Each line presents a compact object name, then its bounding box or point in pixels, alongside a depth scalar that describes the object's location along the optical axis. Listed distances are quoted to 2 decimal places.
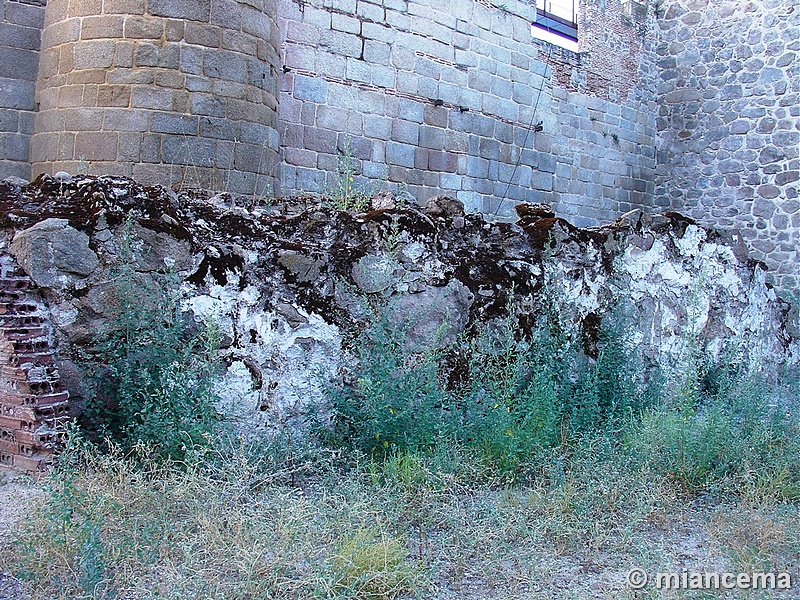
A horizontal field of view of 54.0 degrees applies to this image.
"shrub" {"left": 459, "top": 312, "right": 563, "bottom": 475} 4.27
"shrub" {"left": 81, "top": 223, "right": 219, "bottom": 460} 3.56
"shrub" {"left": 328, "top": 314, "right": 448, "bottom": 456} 4.05
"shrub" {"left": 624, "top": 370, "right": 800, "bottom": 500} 4.09
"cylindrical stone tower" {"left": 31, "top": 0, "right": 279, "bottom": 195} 6.47
